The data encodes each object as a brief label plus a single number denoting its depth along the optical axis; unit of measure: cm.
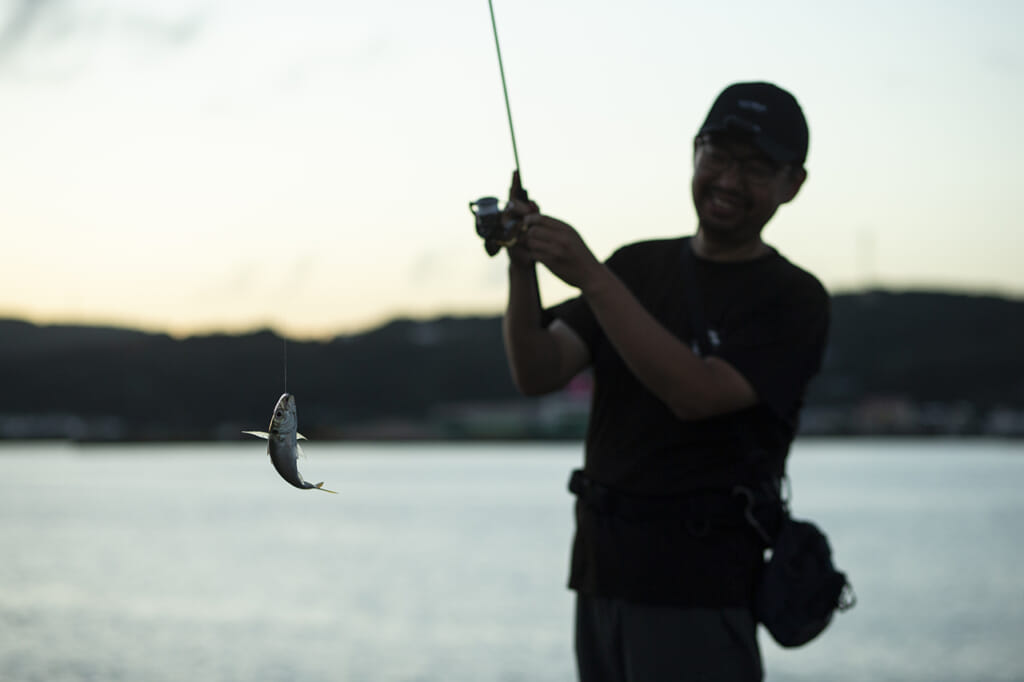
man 531
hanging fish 473
